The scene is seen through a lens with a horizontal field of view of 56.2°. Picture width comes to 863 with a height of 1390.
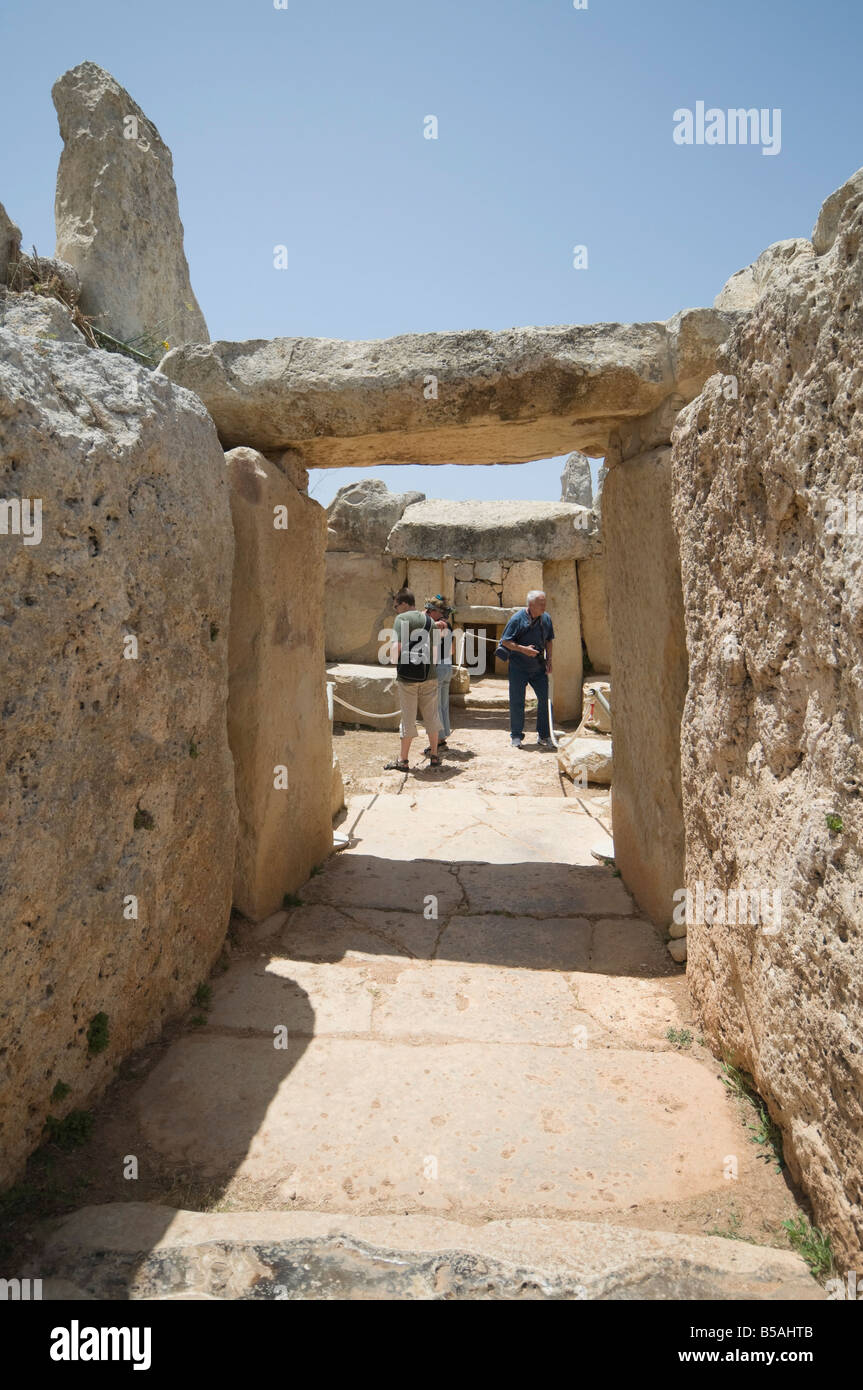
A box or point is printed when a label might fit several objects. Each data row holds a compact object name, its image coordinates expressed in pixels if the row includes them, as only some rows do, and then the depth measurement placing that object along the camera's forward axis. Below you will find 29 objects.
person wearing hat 6.74
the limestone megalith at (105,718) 1.82
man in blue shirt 7.21
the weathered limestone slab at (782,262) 1.80
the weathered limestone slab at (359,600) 9.44
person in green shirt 6.16
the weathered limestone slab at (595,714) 6.48
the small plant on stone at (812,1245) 1.57
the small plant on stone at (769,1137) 1.94
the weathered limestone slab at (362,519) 9.54
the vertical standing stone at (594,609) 9.04
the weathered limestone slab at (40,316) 4.89
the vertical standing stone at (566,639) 8.87
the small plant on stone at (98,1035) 2.10
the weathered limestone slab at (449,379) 3.09
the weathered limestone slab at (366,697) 8.05
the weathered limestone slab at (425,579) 9.38
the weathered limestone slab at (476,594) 10.86
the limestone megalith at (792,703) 1.55
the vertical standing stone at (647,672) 3.07
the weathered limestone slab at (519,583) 10.91
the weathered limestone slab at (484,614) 10.36
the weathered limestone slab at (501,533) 8.71
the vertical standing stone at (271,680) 3.24
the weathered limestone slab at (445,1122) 1.88
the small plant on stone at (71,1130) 1.92
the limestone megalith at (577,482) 20.59
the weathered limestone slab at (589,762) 5.77
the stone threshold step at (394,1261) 1.53
